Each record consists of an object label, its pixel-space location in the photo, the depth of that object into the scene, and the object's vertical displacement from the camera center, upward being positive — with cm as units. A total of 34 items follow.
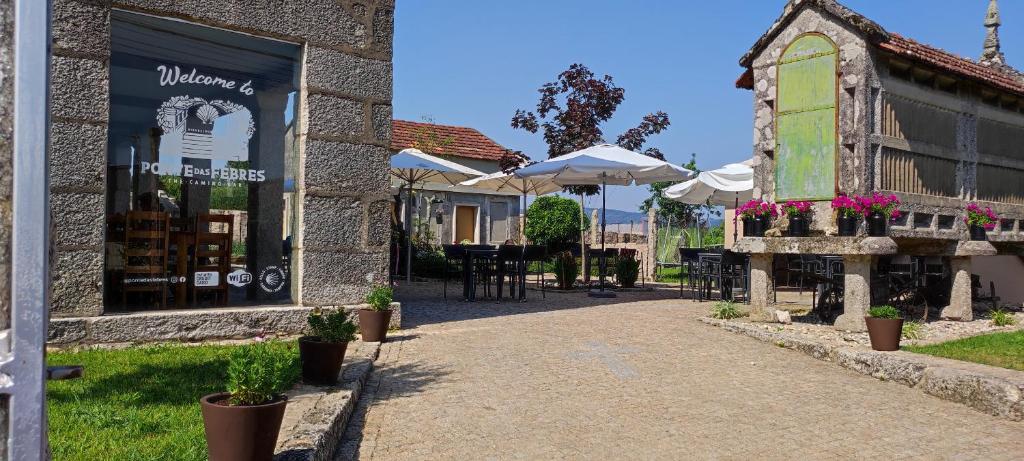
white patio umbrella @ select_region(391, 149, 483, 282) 1333 +125
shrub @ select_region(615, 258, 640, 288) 1462 -63
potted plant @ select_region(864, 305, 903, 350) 653 -73
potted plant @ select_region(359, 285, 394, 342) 689 -75
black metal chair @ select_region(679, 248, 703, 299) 1195 -35
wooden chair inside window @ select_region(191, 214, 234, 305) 704 -16
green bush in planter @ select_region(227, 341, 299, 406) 317 -62
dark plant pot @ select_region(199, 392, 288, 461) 302 -81
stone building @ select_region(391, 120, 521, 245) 2553 +138
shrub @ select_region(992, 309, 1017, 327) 916 -90
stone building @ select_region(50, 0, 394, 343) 604 +63
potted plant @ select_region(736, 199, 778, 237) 867 +31
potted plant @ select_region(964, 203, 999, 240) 945 +33
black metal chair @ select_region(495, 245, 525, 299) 1098 -33
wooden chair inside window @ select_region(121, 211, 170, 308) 658 -19
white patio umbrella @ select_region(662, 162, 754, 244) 1359 +102
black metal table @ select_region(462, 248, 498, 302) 1084 -43
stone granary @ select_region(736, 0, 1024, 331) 811 +129
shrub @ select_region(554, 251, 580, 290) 1377 -58
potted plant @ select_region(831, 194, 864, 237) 787 +30
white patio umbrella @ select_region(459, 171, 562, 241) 1508 +114
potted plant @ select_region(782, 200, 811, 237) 828 +27
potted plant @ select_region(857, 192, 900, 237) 781 +32
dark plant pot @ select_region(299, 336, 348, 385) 489 -83
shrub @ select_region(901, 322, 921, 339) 771 -92
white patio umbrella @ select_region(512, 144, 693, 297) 1226 +118
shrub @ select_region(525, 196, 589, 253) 2352 +58
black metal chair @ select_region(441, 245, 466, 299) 1120 -23
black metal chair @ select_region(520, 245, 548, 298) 1131 -23
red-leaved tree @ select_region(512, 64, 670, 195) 1630 +266
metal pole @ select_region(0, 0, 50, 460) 150 -4
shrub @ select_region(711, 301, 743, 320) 899 -85
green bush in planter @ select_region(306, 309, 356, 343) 500 -63
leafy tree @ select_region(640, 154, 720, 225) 2894 +126
